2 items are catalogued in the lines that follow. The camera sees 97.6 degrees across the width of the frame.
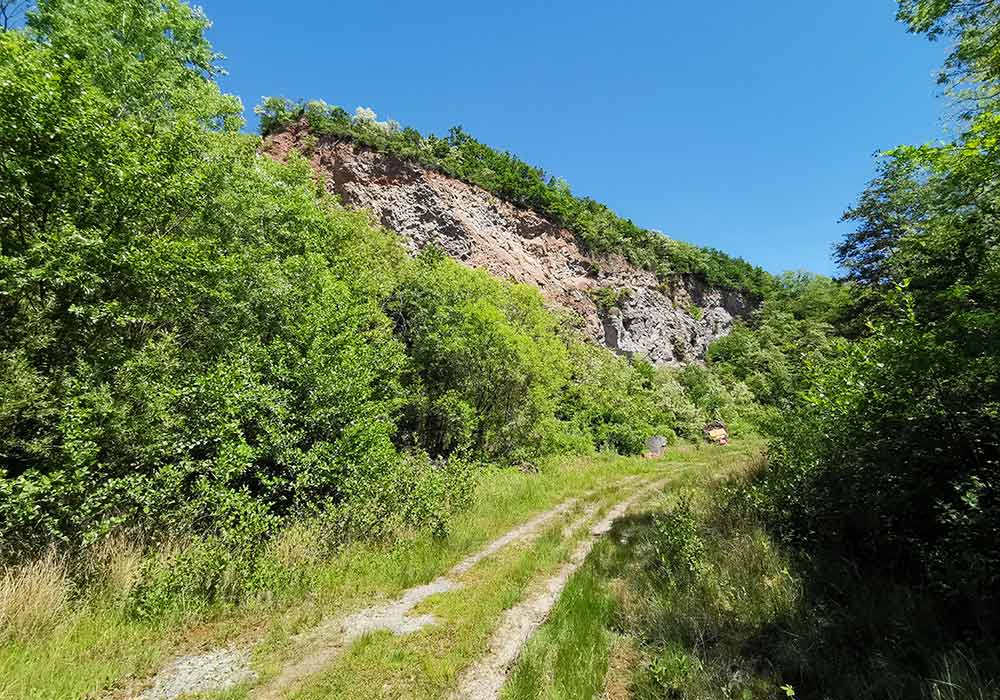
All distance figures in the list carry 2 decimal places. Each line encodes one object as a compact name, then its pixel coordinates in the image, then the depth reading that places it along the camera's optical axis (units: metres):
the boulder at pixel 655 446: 31.98
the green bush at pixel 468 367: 21.17
